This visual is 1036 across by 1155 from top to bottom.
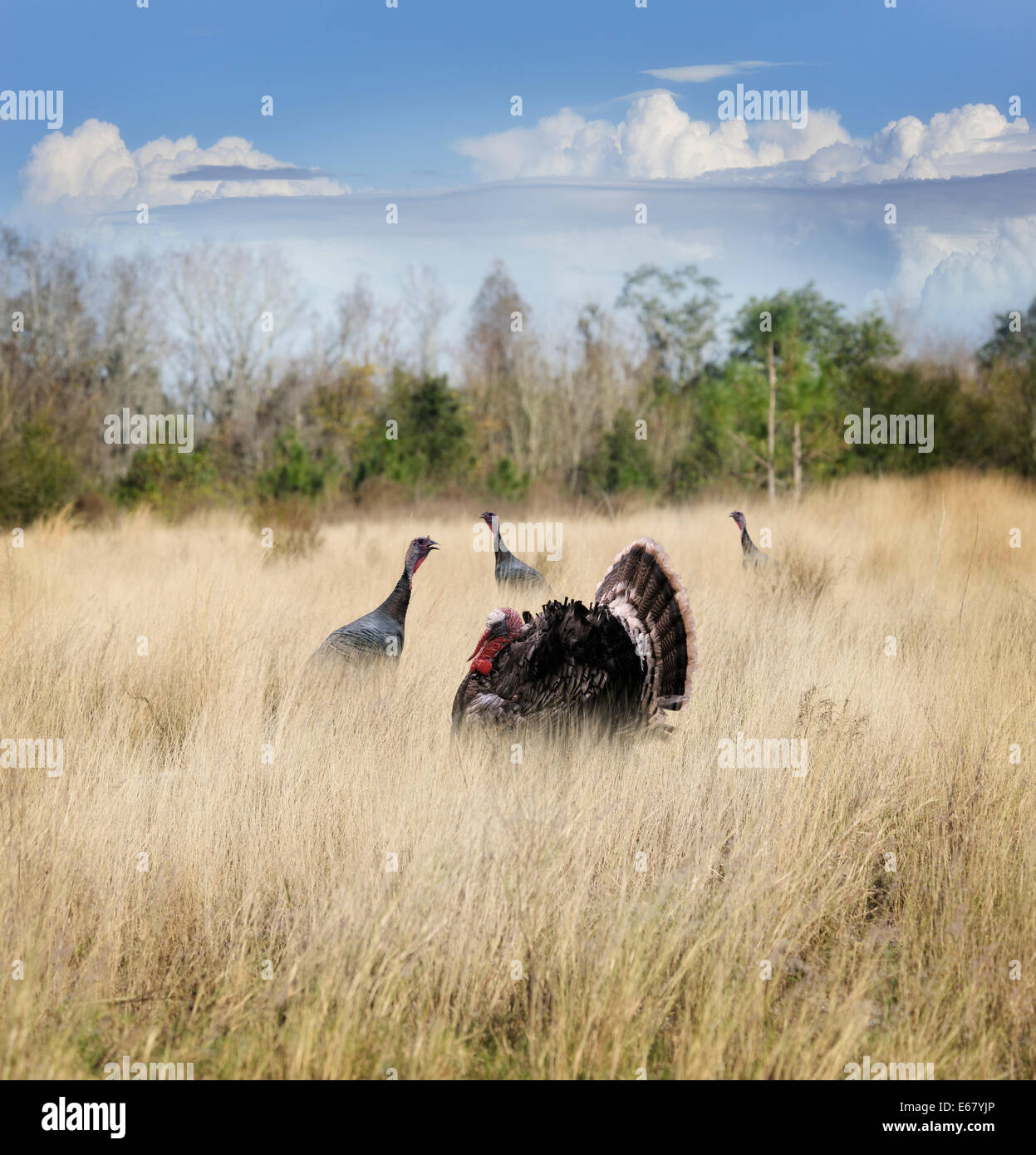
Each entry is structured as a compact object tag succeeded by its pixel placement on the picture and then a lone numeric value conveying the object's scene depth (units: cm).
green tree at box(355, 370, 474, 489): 2691
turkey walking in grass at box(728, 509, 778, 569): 955
